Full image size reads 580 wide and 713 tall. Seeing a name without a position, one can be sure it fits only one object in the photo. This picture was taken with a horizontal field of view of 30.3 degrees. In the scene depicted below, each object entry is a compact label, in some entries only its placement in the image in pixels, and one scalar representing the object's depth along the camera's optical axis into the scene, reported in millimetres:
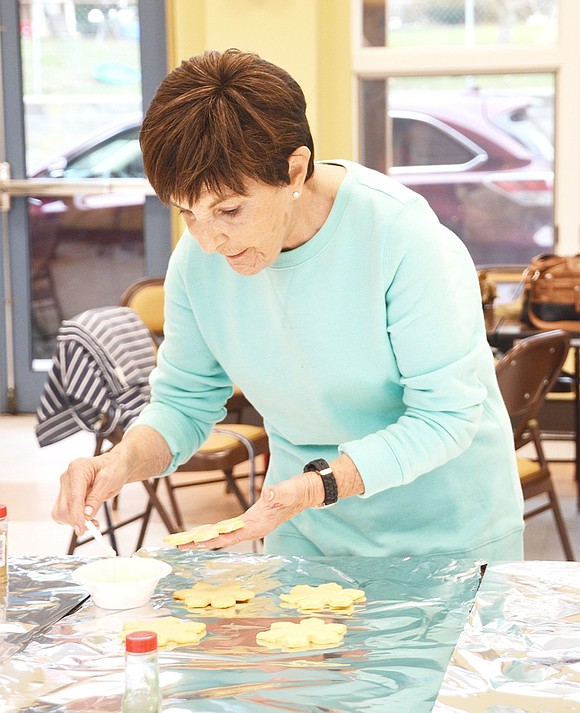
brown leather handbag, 4176
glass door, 6113
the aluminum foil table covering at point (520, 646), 1204
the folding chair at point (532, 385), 3191
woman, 1450
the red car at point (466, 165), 5965
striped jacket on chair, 3494
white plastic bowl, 1528
